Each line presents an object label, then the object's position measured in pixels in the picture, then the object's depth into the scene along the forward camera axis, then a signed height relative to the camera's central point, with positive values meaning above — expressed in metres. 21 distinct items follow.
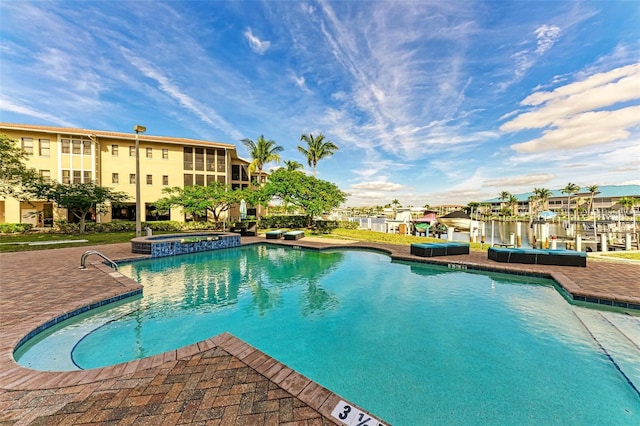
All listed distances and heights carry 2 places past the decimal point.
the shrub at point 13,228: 20.16 -0.77
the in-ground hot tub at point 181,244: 12.34 -1.51
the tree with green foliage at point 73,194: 19.17 +1.88
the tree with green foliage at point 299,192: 22.95 +2.18
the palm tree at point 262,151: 31.83 +8.37
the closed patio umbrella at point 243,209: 21.77 +0.60
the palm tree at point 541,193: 66.88 +5.27
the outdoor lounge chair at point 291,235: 18.33 -1.46
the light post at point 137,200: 14.98 +1.05
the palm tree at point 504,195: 88.31 +6.41
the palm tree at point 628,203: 44.09 +1.71
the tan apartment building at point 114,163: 23.23 +5.66
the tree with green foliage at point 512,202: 86.84 +3.85
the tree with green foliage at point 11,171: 16.34 +3.29
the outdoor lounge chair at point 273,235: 18.80 -1.47
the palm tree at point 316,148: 30.41 +8.20
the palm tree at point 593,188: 54.46 +5.37
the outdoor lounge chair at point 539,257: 9.66 -1.77
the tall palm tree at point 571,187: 53.47 +5.59
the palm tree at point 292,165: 29.45 +6.07
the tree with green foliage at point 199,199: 22.86 +1.64
